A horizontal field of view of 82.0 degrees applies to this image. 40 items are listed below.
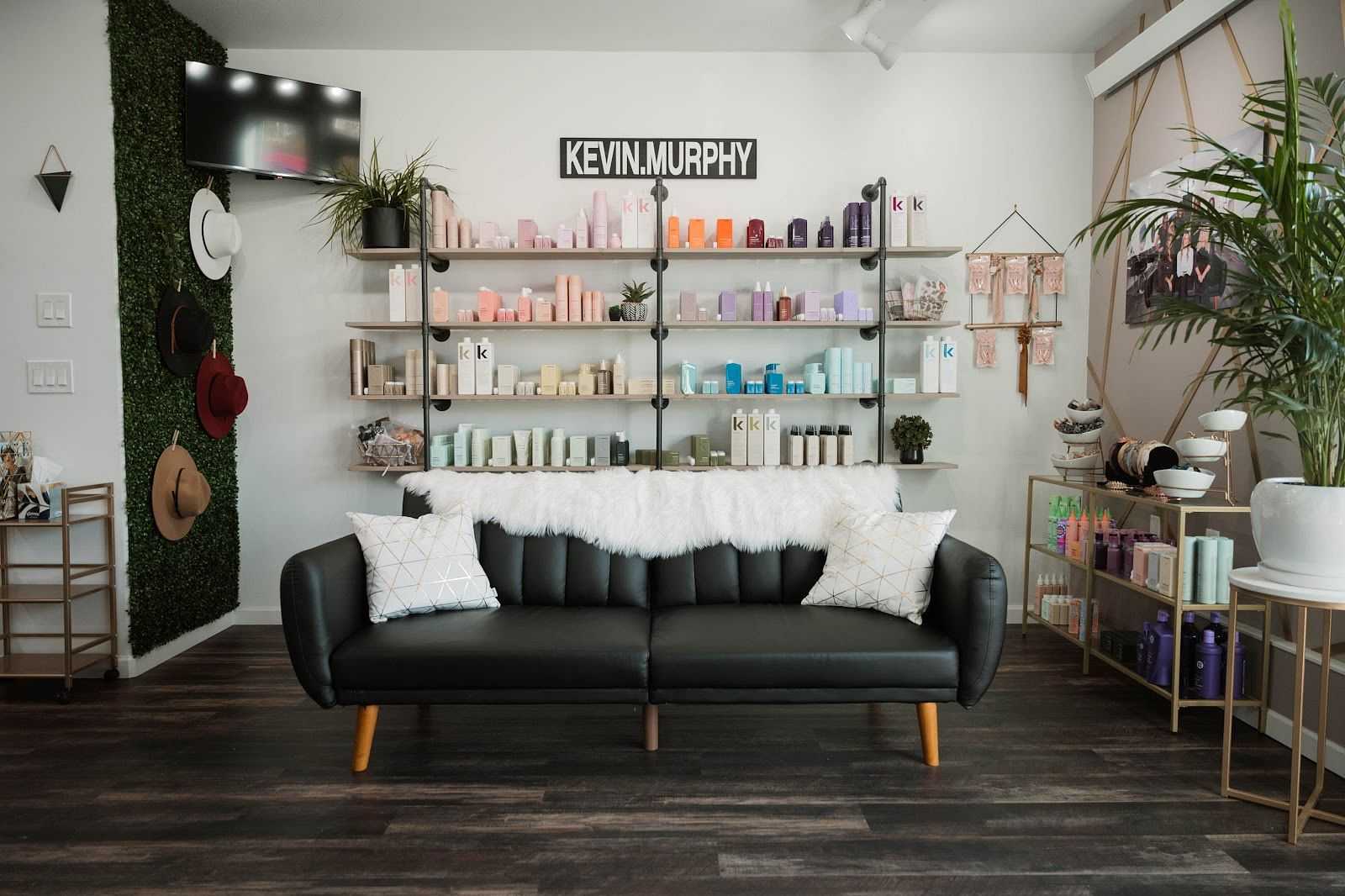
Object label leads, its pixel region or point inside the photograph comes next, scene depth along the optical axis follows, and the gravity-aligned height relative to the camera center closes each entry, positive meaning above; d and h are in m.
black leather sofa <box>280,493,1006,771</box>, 2.34 -0.77
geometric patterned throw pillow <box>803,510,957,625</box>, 2.59 -0.54
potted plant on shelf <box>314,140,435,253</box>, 3.84 +0.97
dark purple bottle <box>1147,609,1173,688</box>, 2.89 -0.92
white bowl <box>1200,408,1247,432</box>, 2.62 -0.04
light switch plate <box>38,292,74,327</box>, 3.27 +0.37
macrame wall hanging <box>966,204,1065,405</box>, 4.14 +0.63
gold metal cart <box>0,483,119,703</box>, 3.07 -0.81
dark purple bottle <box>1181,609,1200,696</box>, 2.83 -0.90
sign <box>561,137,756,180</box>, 4.12 +1.31
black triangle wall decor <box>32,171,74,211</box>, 3.23 +0.88
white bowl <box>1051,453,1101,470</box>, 3.58 -0.26
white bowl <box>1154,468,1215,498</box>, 2.80 -0.27
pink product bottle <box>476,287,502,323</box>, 3.90 +0.48
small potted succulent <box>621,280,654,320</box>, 3.88 +0.51
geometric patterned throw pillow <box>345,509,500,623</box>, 2.60 -0.57
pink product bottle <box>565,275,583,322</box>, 3.88 +0.53
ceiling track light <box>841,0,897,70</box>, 3.52 +1.74
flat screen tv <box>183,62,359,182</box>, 3.74 +1.37
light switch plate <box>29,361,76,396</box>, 3.28 +0.08
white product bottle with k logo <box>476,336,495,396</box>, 3.92 +0.16
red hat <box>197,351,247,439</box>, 3.84 +0.02
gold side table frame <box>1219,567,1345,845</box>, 1.97 -0.73
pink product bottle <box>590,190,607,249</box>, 3.88 +0.90
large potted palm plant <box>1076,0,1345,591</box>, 1.94 +0.23
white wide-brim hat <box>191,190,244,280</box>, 3.80 +0.81
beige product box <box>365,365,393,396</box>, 3.91 +0.10
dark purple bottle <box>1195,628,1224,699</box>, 2.80 -0.94
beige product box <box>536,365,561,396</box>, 3.93 +0.10
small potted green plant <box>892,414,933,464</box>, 4.00 -0.16
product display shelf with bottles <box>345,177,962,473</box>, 3.84 +0.48
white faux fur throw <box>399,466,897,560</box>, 2.88 -0.38
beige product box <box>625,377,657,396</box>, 3.97 +0.09
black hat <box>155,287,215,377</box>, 3.55 +0.31
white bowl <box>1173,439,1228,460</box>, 2.75 -0.14
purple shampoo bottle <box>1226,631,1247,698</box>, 2.80 -0.95
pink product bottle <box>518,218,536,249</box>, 3.92 +0.85
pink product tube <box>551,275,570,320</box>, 3.87 +0.52
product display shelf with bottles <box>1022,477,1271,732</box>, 2.72 -0.70
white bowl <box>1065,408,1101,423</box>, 3.58 -0.04
